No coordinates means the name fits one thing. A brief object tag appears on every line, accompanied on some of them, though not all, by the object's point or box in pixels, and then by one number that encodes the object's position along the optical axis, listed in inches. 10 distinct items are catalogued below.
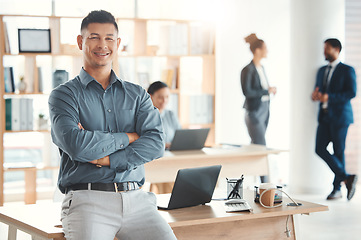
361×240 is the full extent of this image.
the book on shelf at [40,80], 241.3
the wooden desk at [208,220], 98.0
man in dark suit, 247.9
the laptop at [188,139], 188.7
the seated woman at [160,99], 203.6
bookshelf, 240.4
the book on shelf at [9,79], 235.4
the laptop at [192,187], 103.2
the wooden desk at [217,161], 182.9
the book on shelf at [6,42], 236.3
